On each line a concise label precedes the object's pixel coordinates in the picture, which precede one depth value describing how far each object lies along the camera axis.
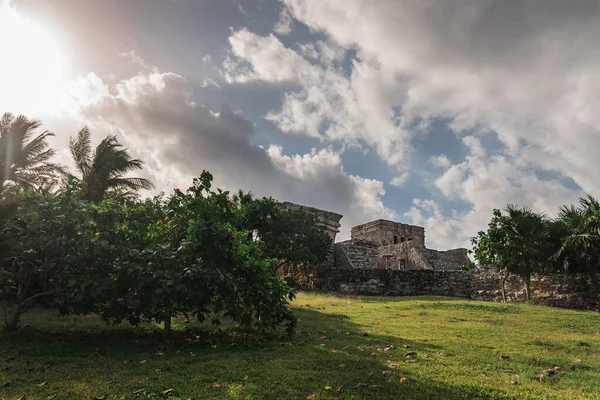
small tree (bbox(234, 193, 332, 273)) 22.94
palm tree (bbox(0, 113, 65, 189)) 18.31
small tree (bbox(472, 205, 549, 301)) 16.81
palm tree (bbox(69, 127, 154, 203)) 20.14
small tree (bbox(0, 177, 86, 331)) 7.61
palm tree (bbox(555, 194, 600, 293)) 15.15
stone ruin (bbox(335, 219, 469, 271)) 27.20
